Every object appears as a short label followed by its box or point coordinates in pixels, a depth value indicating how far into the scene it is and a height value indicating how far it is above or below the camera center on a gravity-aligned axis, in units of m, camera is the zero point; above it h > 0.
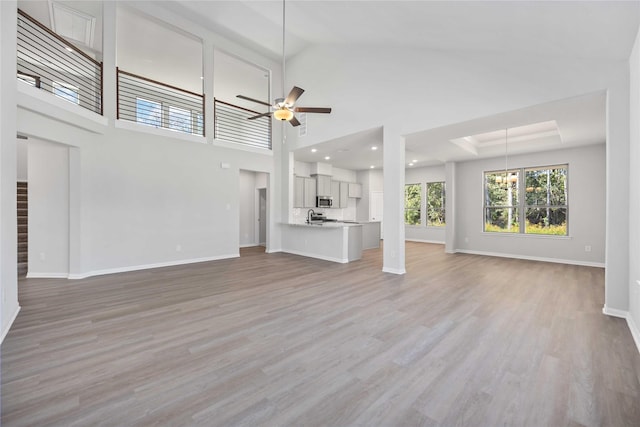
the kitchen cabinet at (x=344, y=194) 9.98 +0.66
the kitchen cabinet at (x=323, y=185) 8.94 +0.89
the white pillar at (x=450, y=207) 7.98 +0.16
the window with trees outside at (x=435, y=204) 9.69 +0.31
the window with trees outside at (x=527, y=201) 6.55 +0.31
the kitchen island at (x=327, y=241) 6.29 -0.72
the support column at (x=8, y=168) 2.54 +0.42
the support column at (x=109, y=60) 4.96 +2.75
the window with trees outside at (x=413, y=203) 10.30 +0.36
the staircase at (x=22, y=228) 5.77 -0.40
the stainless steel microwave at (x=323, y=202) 8.98 +0.33
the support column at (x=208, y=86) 6.30 +2.90
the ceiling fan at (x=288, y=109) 4.24 +1.70
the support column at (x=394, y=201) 5.12 +0.22
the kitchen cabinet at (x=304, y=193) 8.30 +0.60
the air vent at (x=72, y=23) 5.15 +3.77
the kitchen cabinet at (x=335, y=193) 9.61 +0.68
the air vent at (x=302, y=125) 6.92 +2.22
